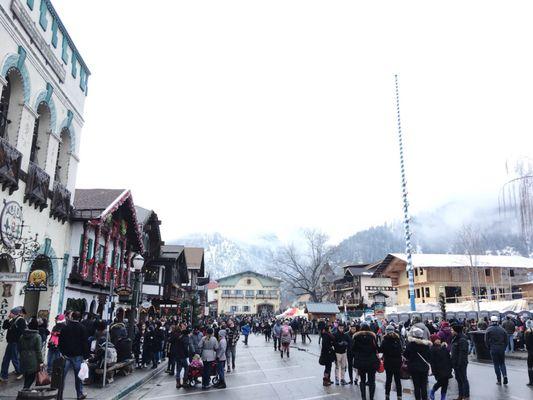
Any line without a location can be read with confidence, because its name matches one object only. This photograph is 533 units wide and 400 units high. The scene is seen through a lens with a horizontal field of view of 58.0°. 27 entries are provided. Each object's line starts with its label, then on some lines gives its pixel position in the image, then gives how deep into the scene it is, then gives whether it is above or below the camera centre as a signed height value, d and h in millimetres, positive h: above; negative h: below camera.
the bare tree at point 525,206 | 14131 +3058
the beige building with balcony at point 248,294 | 109500 +2744
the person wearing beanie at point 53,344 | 14994 -1243
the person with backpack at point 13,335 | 12492 -817
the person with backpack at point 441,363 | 10672 -1180
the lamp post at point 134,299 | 19094 +218
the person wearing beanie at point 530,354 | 13870 -1244
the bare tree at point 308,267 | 70500 +6138
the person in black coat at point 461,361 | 11367 -1221
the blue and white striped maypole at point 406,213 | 46906 +9539
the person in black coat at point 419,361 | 10242 -1095
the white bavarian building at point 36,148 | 14578 +5523
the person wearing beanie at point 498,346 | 13891 -1021
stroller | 14789 -1968
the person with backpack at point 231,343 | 18953 -1439
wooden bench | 14062 -2033
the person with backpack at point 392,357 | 11094 -1118
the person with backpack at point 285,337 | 24452 -1544
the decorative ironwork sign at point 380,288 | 72238 +3055
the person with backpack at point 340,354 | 14727 -1415
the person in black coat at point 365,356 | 11297 -1139
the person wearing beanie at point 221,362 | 14555 -1686
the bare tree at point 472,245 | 47812 +6522
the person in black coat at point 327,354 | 14461 -1414
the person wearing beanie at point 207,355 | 14578 -1486
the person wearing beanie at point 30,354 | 10578 -1109
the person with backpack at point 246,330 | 35719 -1804
